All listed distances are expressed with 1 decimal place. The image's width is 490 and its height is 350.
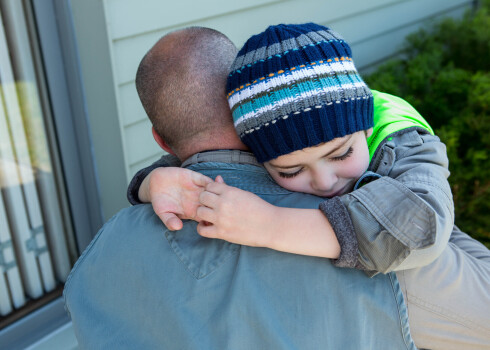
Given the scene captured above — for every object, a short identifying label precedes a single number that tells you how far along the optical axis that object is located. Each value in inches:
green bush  139.6
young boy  43.6
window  97.1
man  44.9
